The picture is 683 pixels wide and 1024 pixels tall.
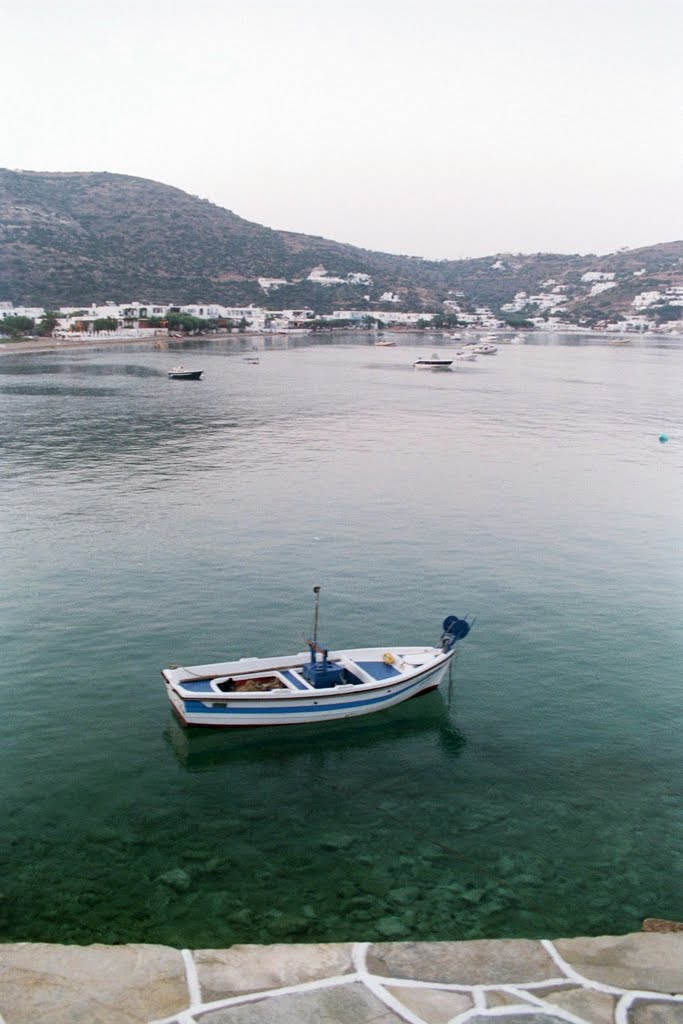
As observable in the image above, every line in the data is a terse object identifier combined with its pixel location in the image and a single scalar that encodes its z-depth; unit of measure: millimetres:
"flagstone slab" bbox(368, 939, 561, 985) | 12500
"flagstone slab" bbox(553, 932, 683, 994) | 12406
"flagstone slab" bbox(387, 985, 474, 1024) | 11508
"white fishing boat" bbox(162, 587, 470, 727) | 20922
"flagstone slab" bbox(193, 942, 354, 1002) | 12109
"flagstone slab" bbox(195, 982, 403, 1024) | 11375
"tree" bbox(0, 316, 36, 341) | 168000
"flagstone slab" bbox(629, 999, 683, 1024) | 11562
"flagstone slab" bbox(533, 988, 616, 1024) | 11609
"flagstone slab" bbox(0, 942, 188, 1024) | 11461
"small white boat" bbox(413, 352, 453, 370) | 146125
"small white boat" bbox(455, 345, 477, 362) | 179388
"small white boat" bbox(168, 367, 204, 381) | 110000
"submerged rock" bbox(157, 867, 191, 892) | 15508
